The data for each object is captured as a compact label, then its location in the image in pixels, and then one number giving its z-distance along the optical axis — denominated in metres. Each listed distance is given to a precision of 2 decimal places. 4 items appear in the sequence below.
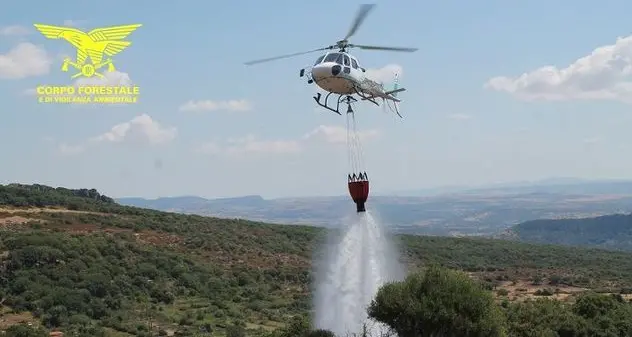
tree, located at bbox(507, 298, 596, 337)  52.75
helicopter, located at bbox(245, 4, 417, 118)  40.00
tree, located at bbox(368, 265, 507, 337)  43.69
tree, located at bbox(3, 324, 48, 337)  50.01
